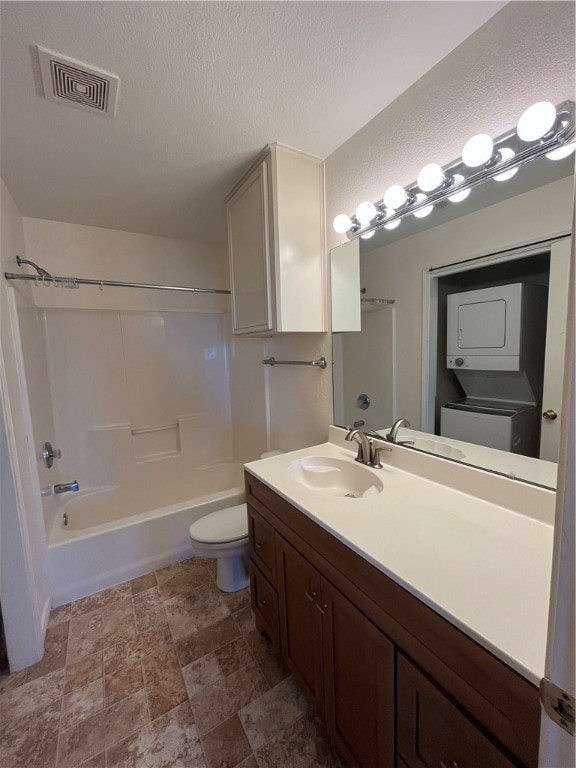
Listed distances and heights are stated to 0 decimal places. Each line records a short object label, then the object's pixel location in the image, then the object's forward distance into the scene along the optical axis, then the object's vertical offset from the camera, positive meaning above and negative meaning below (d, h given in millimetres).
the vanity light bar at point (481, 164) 807 +563
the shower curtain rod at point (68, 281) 1580 +485
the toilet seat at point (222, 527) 1673 -955
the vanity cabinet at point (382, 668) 557 -735
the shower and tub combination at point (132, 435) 1906 -626
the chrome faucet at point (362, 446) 1394 -429
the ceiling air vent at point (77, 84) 988 +946
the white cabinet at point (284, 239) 1473 +568
